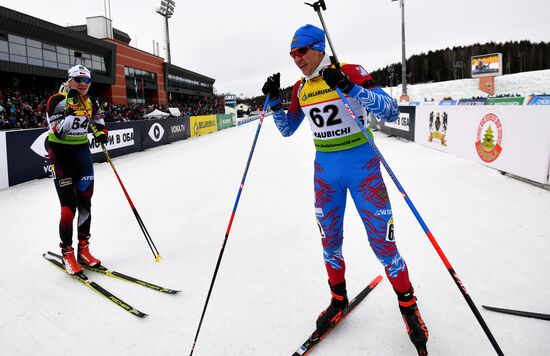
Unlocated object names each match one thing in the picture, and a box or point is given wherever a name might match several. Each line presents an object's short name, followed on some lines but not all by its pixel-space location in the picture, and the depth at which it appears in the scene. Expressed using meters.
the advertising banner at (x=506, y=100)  14.91
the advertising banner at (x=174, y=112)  35.59
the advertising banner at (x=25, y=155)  7.86
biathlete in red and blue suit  2.18
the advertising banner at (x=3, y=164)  7.60
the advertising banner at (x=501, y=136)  5.88
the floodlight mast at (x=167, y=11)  55.22
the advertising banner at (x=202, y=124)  22.03
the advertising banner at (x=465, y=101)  20.27
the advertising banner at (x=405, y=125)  12.77
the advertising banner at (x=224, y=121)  30.23
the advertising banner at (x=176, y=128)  17.23
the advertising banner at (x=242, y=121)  40.52
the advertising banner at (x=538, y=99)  12.74
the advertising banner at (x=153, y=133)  14.51
